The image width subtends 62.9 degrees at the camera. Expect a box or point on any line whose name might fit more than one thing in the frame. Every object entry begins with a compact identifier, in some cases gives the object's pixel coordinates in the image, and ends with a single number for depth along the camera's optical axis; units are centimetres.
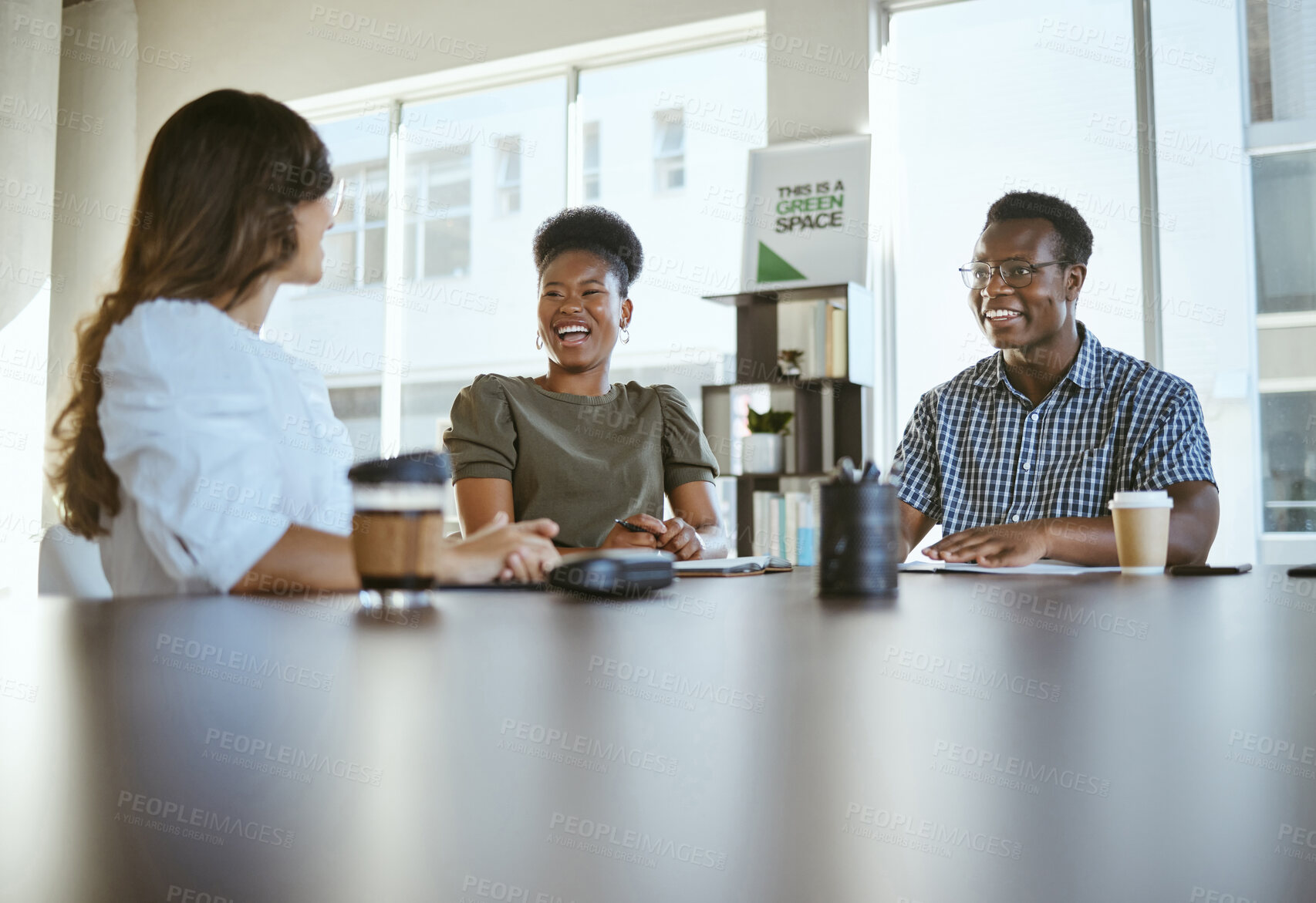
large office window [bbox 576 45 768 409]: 475
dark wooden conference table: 27
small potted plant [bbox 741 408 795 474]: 419
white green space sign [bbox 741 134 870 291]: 430
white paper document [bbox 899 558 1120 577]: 144
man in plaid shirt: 199
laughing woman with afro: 213
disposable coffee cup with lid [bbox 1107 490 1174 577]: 143
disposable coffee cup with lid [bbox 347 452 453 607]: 92
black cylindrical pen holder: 105
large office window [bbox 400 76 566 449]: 523
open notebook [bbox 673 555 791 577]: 145
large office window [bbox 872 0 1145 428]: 416
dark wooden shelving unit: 414
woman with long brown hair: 110
